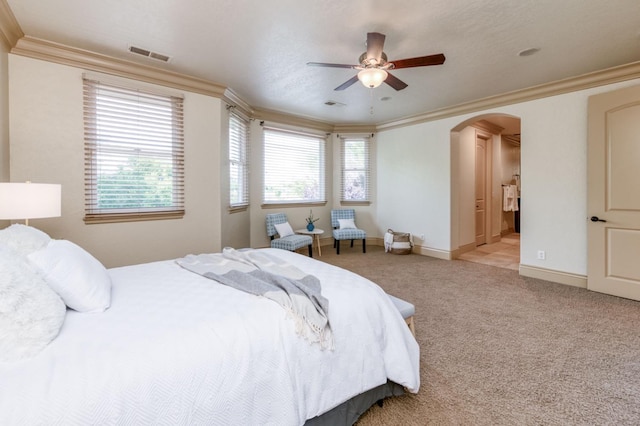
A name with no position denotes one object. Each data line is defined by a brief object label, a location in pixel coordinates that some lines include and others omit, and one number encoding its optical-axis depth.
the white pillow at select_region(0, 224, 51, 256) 1.46
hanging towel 7.41
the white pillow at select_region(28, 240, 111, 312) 1.31
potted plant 5.52
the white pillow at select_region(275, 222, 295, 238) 5.14
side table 5.34
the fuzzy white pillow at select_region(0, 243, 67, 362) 0.95
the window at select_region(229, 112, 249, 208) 4.47
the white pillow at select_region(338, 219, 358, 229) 6.01
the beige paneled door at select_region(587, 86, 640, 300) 3.19
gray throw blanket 1.37
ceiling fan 2.48
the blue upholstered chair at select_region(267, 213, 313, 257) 4.75
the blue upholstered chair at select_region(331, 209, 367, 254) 5.61
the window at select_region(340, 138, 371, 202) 6.36
